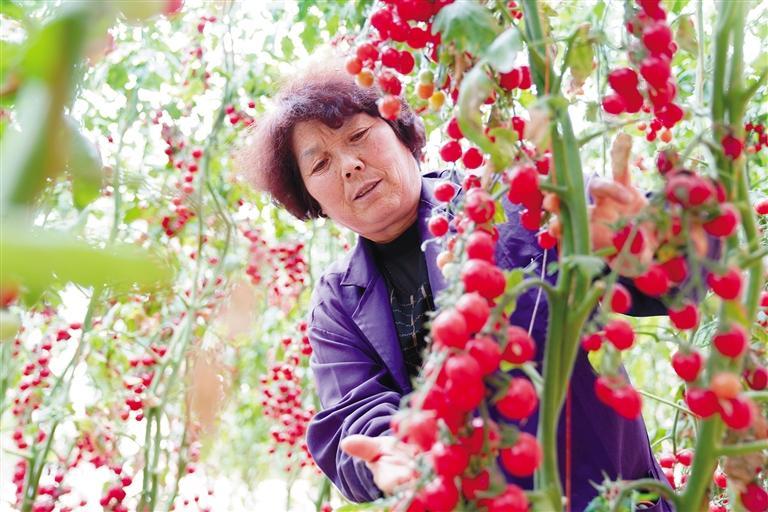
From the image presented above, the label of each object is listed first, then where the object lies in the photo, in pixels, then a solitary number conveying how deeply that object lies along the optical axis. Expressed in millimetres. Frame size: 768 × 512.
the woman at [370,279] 1124
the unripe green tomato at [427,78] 732
